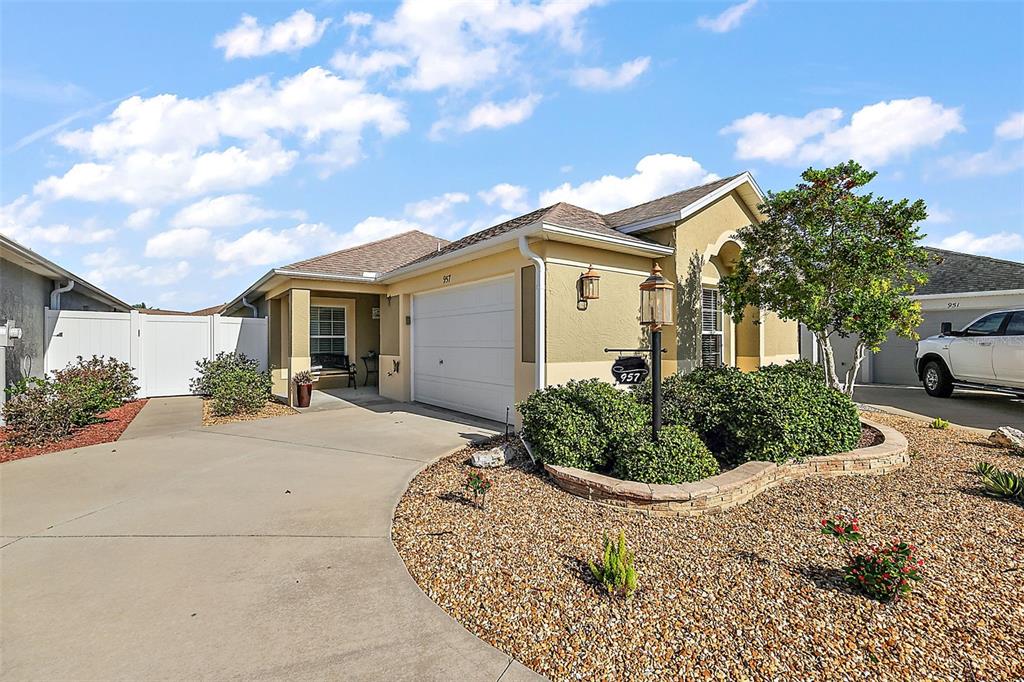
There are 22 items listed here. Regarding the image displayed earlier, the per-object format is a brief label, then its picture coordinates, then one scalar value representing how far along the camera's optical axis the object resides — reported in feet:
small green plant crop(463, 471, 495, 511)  14.01
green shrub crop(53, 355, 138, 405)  25.95
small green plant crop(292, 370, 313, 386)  33.12
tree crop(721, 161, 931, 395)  22.89
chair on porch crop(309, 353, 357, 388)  44.70
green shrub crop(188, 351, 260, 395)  34.88
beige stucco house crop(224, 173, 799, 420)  23.62
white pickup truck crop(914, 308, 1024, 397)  29.60
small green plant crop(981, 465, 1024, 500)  14.17
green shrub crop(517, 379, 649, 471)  16.60
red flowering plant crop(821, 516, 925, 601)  8.99
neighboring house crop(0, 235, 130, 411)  27.22
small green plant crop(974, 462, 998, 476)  15.72
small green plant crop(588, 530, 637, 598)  9.25
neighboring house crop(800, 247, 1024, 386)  42.50
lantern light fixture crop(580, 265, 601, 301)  23.62
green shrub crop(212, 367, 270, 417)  29.96
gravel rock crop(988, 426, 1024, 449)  19.67
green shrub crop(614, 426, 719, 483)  14.85
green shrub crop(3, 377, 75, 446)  21.71
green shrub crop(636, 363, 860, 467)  16.89
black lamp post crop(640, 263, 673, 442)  16.12
